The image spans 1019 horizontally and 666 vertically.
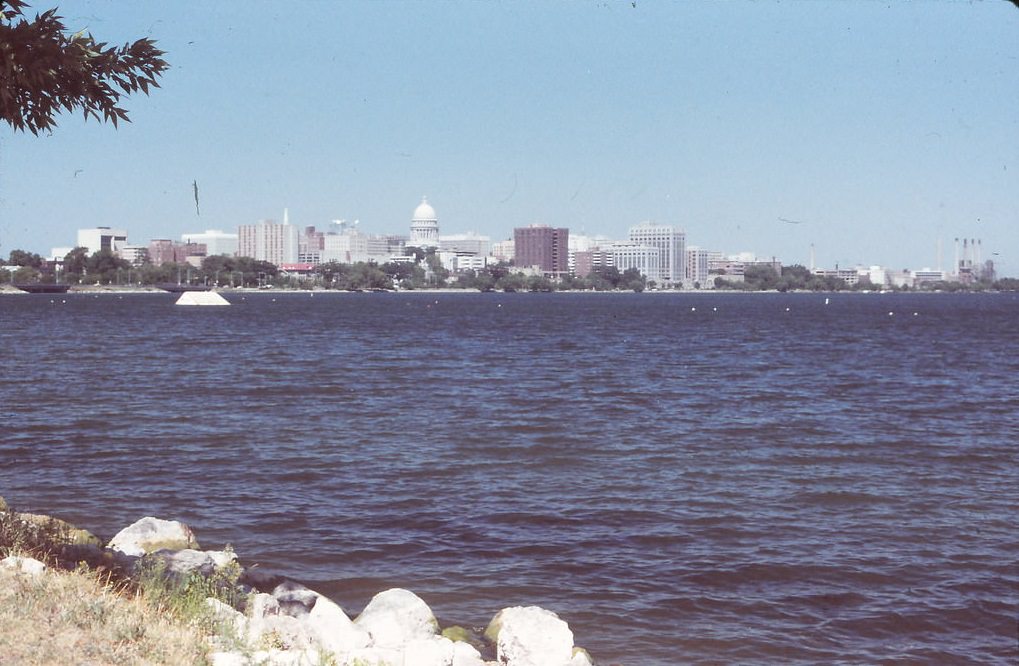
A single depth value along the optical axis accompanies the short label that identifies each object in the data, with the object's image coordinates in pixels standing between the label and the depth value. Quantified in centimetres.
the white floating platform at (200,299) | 18750
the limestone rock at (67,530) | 1422
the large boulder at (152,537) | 1529
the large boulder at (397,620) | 1207
